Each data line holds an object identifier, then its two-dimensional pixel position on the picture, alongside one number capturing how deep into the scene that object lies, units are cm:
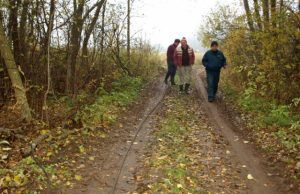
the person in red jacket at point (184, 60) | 1573
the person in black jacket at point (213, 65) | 1439
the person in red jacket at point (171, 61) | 1830
